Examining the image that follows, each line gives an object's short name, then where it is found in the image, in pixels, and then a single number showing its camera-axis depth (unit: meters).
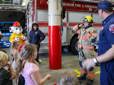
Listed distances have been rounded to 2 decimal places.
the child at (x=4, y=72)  2.39
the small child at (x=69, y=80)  1.80
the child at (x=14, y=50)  3.92
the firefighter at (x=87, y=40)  4.51
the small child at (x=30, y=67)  2.58
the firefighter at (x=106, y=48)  2.13
